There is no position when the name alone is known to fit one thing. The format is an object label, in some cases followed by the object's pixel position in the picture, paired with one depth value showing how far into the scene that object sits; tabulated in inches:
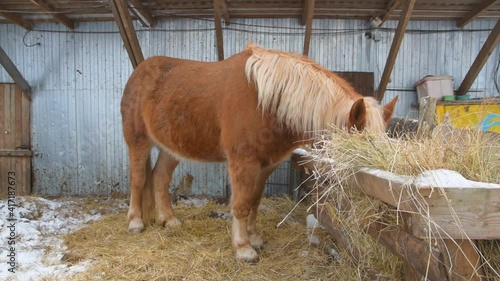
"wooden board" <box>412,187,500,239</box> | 53.2
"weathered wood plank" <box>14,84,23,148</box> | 256.7
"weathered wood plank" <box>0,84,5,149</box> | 256.7
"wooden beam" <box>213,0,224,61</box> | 193.5
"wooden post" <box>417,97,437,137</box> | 136.6
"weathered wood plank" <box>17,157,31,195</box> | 257.3
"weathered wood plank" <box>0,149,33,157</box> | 254.5
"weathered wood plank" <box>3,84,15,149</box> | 256.7
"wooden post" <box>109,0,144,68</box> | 192.9
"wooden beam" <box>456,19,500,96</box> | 209.3
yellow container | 194.5
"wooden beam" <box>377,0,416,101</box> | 190.5
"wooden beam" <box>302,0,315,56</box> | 190.1
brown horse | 116.7
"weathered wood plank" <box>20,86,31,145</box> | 255.3
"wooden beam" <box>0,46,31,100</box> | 231.0
